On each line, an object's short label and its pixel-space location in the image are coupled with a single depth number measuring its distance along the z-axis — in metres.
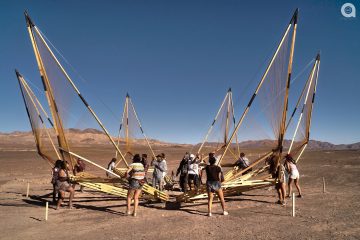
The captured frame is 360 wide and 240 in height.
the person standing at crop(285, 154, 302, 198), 13.00
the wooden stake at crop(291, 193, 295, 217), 9.47
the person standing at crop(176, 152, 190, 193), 14.41
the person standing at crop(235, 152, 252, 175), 15.16
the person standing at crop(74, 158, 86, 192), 14.15
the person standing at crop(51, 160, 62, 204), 11.53
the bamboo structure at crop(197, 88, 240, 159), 21.13
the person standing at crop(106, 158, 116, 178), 15.57
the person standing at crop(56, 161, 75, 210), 11.08
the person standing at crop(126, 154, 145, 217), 10.30
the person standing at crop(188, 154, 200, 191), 14.12
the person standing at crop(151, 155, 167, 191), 13.70
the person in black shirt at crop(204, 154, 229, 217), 10.14
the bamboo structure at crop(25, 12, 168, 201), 10.70
